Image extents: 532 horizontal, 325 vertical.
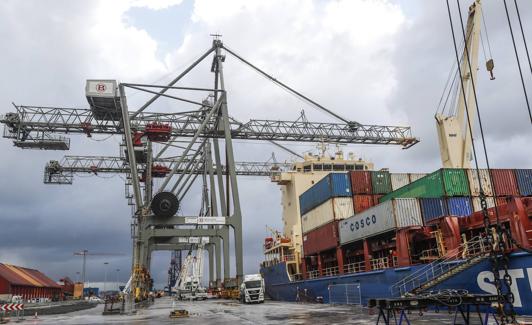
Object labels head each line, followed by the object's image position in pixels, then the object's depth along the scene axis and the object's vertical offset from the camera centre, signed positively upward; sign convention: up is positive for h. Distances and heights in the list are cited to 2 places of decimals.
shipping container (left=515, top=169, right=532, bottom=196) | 25.41 +4.47
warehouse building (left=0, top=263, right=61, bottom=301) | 48.75 +0.67
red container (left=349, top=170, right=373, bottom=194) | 30.73 +6.08
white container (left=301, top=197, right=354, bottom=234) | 30.28 +4.23
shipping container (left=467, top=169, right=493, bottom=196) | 24.17 +4.38
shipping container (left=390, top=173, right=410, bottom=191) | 30.86 +6.09
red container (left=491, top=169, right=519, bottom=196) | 24.96 +4.39
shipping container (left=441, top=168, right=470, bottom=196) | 23.86 +4.40
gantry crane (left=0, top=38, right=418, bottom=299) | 37.78 +14.13
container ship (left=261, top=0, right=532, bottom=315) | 16.35 +1.81
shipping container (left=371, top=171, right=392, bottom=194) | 30.66 +5.98
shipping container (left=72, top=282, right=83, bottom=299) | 87.75 -1.00
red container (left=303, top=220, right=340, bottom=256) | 30.22 +2.35
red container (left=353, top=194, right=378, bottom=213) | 30.20 +4.58
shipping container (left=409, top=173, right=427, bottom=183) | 31.96 +6.57
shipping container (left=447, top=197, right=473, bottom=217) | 23.26 +2.94
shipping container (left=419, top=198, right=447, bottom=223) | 22.83 +2.90
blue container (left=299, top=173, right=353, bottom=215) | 30.55 +5.95
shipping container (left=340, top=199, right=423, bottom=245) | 22.47 +2.62
